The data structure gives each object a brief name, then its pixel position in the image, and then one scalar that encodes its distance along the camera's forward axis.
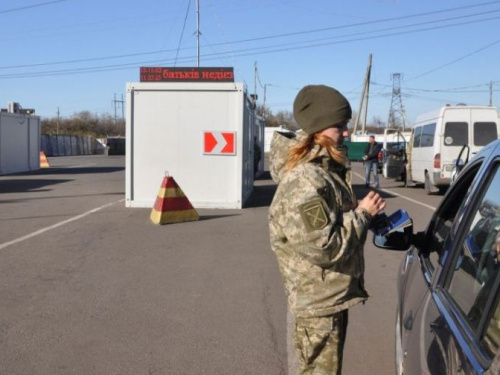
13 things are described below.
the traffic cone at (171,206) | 10.82
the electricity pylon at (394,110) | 82.81
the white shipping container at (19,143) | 26.27
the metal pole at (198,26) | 36.41
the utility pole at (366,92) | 52.44
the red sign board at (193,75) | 13.52
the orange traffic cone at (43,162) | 33.99
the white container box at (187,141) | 13.35
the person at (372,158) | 19.95
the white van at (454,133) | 16.45
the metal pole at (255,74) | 64.25
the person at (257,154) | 22.13
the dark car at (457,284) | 1.82
